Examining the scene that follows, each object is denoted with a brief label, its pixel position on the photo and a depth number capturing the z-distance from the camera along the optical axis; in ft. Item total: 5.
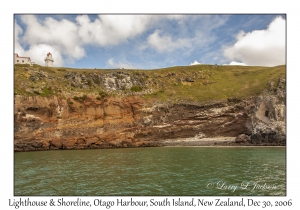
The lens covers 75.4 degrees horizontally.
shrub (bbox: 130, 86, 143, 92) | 214.65
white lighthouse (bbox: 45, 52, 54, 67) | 270.05
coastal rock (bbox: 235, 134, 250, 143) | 156.43
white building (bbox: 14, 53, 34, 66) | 256.64
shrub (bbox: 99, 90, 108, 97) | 193.98
